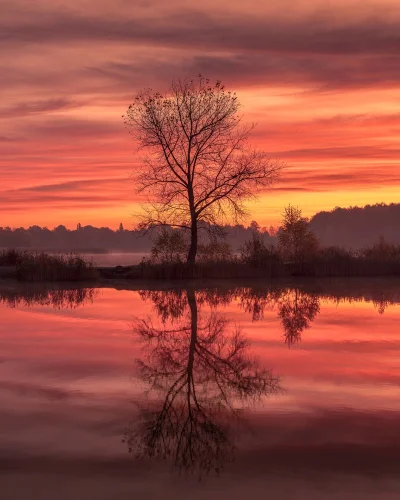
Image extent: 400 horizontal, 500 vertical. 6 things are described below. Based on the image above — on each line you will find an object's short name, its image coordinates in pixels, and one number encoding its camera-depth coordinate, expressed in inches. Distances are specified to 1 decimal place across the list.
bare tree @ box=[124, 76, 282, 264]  1348.4
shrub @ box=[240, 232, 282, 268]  1391.5
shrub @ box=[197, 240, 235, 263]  1393.9
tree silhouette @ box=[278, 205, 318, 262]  1515.7
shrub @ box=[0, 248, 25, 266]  1481.3
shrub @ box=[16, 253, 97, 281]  1323.8
